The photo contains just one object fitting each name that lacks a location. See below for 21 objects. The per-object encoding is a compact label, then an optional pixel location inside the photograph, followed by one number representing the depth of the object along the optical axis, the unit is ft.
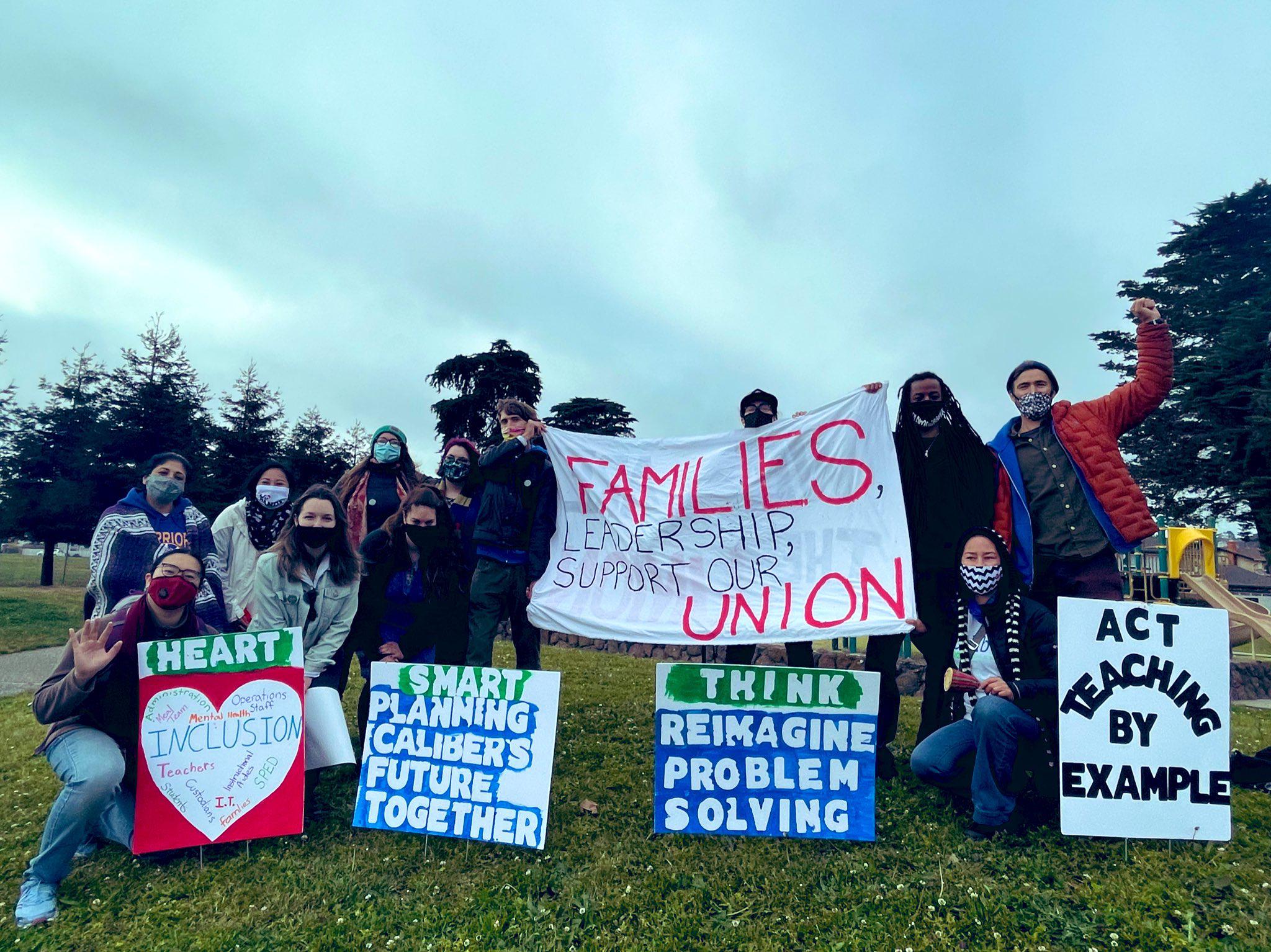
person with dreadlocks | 14.08
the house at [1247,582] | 154.40
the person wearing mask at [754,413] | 16.01
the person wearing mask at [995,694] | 12.01
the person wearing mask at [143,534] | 15.10
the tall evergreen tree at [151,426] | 56.08
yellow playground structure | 33.63
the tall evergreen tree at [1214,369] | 49.65
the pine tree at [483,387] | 81.35
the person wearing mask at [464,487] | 16.29
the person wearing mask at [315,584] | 14.16
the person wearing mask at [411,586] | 15.26
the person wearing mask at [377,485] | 16.90
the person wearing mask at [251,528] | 16.28
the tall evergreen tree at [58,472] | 57.52
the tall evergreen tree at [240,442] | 55.57
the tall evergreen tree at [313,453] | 66.85
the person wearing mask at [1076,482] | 12.81
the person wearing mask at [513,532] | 15.53
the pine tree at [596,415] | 87.40
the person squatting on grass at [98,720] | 11.00
